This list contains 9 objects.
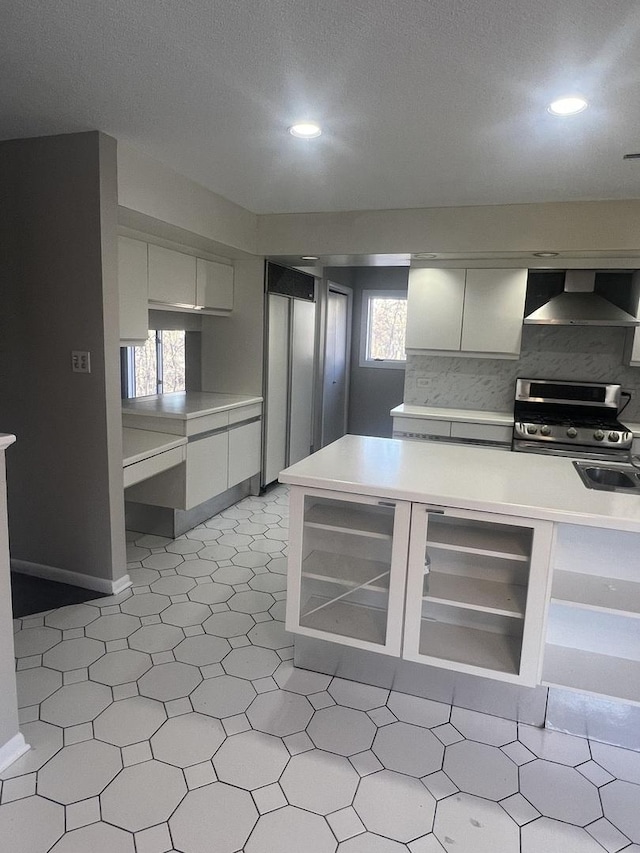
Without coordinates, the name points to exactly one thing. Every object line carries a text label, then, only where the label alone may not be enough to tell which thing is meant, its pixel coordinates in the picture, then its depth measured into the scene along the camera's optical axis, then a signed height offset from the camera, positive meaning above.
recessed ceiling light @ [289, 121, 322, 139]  2.39 +0.92
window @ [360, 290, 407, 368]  6.41 +0.16
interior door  5.86 -0.30
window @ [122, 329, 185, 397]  4.49 -0.24
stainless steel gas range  3.83 -0.52
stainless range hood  3.80 +0.29
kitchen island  1.90 -0.84
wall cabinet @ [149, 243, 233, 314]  3.45 +0.36
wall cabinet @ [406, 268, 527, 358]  4.11 +0.26
